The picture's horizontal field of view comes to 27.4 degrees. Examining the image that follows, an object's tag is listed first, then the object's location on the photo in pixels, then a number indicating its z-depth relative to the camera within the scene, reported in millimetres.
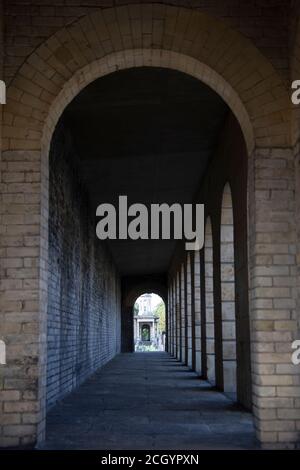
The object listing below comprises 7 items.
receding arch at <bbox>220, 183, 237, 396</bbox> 10297
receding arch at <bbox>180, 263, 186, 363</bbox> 20012
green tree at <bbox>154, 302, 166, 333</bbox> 70750
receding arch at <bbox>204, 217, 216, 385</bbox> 12609
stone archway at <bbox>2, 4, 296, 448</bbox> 5969
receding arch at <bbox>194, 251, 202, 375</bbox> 15164
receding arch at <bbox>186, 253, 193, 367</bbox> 17753
